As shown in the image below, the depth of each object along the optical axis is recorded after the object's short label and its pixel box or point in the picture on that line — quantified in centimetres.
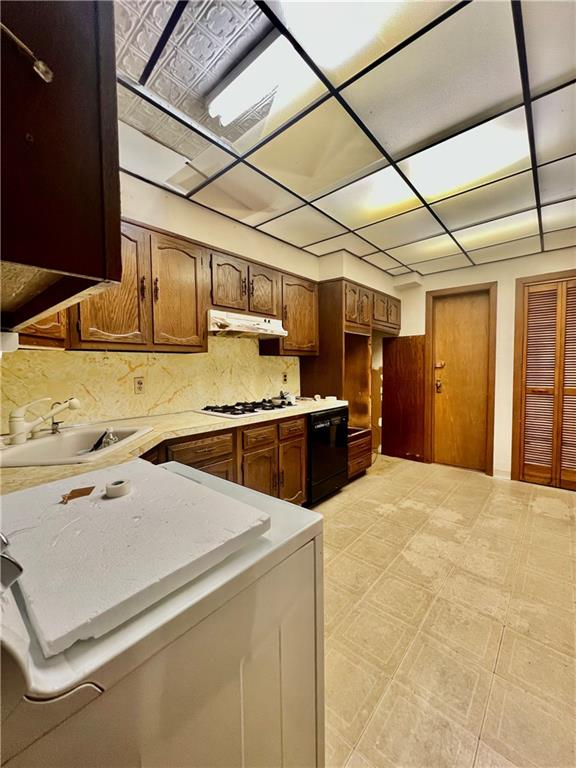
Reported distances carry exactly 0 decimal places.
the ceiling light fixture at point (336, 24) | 114
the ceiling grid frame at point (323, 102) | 119
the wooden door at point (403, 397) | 431
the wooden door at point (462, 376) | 390
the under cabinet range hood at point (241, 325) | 245
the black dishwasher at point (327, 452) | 288
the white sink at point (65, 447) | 131
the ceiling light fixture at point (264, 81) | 128
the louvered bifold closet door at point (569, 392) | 328
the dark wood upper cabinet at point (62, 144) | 42
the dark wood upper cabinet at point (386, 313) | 396
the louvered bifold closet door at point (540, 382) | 339
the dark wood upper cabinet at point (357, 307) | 346
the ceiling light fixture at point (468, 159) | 177
